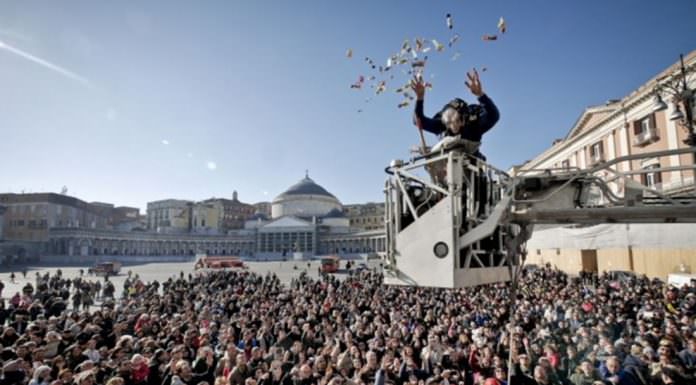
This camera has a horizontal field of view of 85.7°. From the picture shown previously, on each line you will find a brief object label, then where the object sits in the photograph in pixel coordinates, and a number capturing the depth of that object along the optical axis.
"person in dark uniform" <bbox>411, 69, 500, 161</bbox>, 4.64
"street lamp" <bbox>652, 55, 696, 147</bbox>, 8.66
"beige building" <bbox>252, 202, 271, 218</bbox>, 136.25
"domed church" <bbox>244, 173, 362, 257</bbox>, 98.31
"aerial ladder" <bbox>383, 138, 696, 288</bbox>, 4.00
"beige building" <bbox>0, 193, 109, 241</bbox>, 72.31
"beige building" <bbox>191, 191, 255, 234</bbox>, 107.81
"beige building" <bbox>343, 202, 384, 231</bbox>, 114.88
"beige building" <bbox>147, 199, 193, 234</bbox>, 108.25
